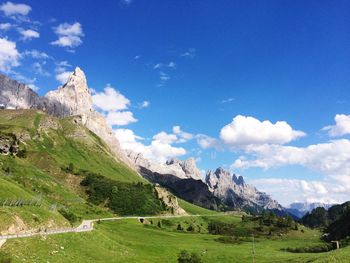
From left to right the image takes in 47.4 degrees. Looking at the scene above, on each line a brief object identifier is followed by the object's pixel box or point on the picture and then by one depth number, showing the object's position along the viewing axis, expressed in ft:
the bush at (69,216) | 391.90
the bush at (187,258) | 285.02
